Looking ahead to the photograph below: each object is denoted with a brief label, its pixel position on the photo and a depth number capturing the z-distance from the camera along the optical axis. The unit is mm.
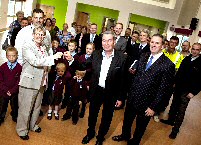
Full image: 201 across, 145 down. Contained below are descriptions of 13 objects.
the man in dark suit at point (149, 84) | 2062
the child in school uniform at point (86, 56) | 2817
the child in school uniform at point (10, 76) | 2284
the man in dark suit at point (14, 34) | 3702
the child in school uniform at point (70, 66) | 2802
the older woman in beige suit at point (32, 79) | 2015
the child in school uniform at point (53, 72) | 2924
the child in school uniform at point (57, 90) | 2728
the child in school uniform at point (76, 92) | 2759
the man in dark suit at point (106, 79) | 2134
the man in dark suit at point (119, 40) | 3226
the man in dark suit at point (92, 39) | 3780
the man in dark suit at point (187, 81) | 2691
